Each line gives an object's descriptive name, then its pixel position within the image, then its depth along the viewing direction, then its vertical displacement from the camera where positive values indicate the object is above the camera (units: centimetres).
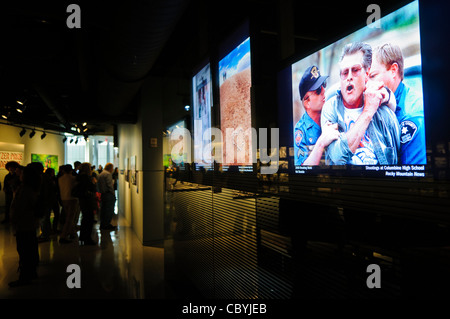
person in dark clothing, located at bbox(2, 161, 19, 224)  678 -19
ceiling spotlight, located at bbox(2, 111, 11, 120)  973 +197
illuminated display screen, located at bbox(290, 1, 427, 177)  122 +31
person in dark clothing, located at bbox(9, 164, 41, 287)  404 -59
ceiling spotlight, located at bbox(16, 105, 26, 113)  938 +210
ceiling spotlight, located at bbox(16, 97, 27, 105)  885 +220
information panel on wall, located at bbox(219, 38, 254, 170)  258 +59
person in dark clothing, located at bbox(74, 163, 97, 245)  646 -57
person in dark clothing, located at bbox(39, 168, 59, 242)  636 -53
